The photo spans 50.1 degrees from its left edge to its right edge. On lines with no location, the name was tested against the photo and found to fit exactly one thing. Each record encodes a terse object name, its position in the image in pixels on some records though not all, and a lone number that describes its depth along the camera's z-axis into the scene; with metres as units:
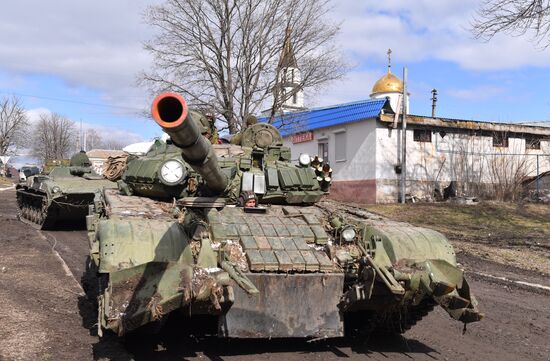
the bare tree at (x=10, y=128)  61.44
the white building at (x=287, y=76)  20.36
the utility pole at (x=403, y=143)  23.18
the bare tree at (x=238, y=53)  20.25
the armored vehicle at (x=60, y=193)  14.62
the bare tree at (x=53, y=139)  63.90
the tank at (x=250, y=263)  4.81
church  24.30
